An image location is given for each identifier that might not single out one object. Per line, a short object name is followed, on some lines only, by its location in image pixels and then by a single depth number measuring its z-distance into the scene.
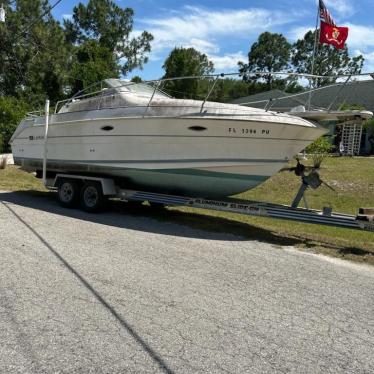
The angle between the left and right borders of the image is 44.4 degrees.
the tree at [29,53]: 28.45
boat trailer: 7.14
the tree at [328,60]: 64.56
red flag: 13.24
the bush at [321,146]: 22.08
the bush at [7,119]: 23.52
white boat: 7.97
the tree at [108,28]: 51.78
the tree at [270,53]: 70.31
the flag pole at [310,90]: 8.12
